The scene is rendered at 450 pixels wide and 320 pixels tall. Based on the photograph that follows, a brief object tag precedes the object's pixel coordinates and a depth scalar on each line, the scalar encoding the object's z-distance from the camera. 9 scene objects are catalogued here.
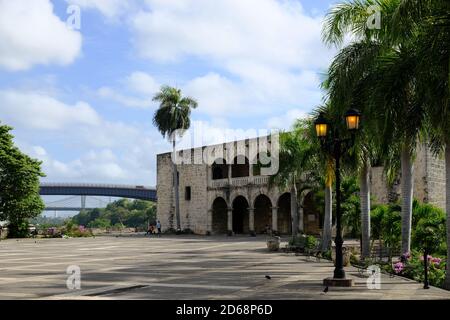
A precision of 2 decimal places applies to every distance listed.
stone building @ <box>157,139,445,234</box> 45.88
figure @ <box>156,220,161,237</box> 51.51
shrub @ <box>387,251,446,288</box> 13.42
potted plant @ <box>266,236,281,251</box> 25.62
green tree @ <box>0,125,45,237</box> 41.66
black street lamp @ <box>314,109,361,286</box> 12.34
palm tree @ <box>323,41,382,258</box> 14.85
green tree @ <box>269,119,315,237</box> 25.25
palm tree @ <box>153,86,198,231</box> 50.67
